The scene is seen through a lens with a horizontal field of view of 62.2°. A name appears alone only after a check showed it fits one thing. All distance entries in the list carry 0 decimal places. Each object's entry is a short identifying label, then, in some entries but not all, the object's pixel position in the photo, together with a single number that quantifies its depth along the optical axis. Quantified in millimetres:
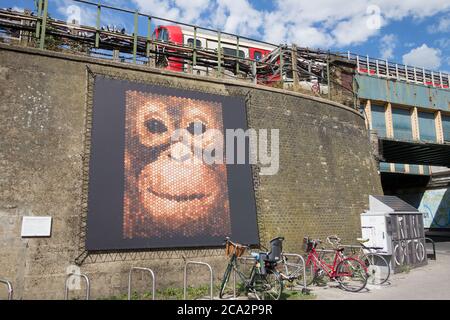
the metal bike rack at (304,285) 8672
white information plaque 8250
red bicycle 8914
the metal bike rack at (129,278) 8094
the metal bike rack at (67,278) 7994
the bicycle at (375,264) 9898
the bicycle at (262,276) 7824
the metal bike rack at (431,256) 14112
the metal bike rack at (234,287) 8211
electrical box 11336
